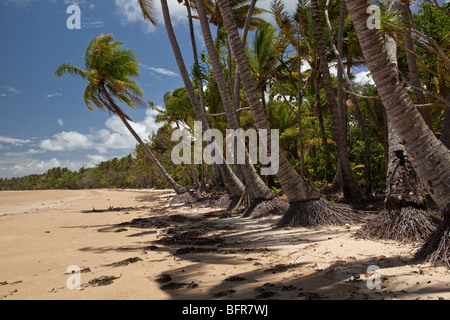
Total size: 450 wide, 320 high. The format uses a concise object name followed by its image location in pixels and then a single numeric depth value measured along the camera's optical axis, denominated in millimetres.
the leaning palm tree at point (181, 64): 13438
